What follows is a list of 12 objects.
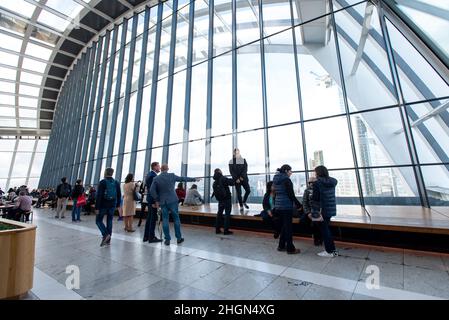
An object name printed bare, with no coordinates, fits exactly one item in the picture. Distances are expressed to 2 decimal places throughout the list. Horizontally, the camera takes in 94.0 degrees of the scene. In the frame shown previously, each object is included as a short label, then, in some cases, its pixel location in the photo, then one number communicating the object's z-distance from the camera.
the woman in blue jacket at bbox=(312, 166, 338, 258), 3.29
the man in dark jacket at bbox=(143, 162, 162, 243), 4.49
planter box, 2.25
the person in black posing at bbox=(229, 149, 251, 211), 5.74
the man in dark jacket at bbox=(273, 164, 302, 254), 3.48
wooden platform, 3.16
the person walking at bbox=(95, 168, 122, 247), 4.39
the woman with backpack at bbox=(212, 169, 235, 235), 4.77
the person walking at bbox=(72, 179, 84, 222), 7.75
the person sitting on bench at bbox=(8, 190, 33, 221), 6.67
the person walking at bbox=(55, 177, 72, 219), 8.42
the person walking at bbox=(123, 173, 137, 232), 5.61
